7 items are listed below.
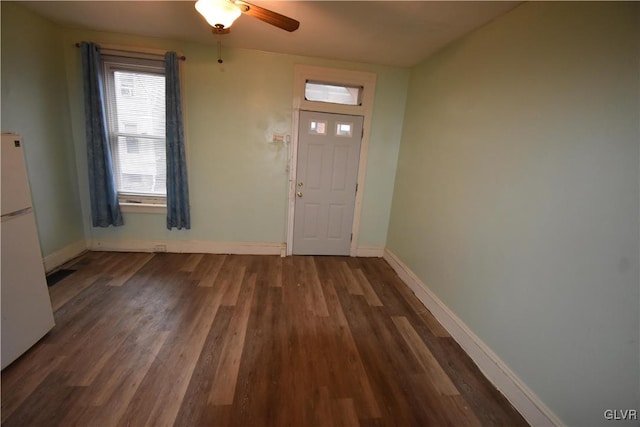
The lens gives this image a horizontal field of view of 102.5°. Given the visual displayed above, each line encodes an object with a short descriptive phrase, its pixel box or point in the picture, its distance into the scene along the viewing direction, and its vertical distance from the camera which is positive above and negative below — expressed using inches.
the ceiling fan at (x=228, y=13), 58.9 +32.2
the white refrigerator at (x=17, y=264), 59.5 -31.4
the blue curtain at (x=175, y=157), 110.4 -5.0
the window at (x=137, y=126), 113.3 +7.4
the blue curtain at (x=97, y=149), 105.1 -3.9
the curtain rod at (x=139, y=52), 108.6 +37.6
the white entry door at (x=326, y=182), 127.9 -12.7
